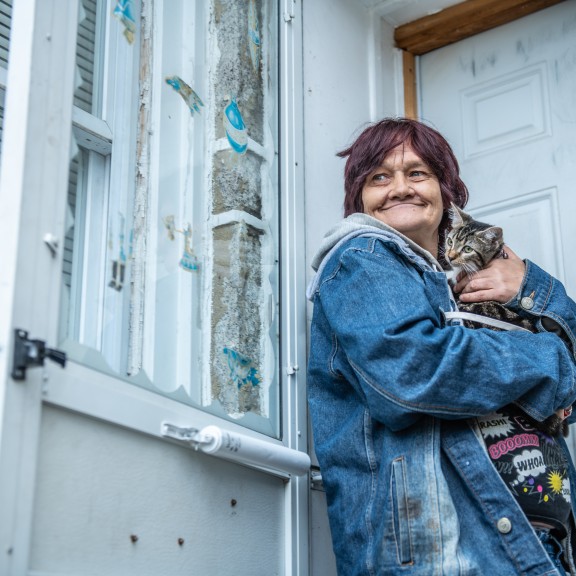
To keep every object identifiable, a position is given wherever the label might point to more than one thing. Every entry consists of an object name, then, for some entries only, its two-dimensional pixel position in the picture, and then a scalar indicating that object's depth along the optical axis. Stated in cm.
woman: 154
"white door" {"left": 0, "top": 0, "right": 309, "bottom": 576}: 131
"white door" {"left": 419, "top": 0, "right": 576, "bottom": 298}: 243
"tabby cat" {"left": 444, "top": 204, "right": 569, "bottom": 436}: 189
